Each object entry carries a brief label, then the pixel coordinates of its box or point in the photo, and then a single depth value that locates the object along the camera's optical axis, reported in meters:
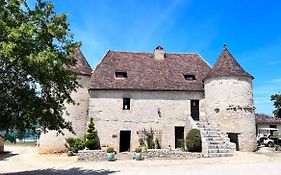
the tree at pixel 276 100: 48.11
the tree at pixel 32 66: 10.61
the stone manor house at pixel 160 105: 21.86
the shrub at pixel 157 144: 22.80
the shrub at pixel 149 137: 22.58
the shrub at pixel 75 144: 21.61
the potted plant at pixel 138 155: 17.99
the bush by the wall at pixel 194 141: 19.17
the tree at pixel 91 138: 21.27
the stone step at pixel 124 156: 19.20
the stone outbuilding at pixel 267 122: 32.24
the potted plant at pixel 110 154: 18.08
